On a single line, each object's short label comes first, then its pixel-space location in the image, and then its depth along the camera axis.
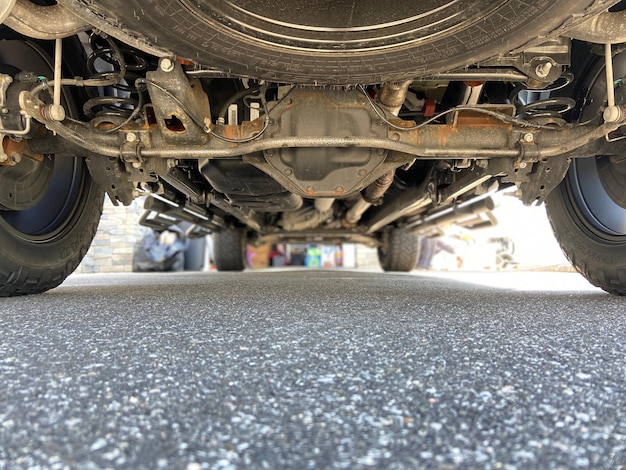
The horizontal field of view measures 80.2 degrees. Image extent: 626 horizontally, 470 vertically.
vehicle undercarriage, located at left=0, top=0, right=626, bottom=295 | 0.78
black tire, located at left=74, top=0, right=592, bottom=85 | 0.72
